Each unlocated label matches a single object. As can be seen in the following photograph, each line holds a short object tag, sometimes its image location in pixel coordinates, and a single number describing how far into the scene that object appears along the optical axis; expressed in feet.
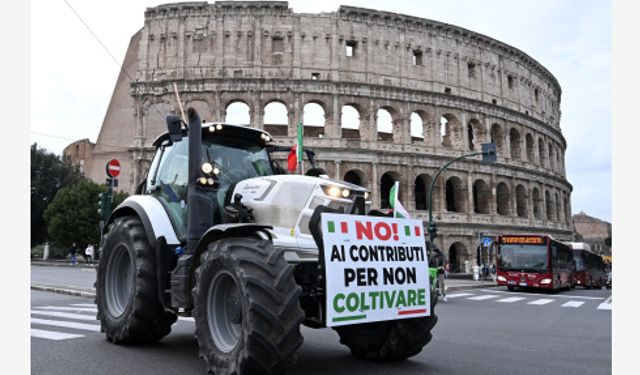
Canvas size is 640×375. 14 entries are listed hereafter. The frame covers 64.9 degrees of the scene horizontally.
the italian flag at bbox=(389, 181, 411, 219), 16.74
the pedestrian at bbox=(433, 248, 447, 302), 49.62
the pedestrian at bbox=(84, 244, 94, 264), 105.60
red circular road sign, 47.26
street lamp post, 60.39
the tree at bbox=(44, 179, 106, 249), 114.62
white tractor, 11.74
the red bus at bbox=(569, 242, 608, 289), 88.89
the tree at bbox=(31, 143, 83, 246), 135.54
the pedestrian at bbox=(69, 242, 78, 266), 105.73
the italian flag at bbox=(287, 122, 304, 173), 23.69
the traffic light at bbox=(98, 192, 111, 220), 45.68
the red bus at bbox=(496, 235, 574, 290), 69.62
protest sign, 13.17
